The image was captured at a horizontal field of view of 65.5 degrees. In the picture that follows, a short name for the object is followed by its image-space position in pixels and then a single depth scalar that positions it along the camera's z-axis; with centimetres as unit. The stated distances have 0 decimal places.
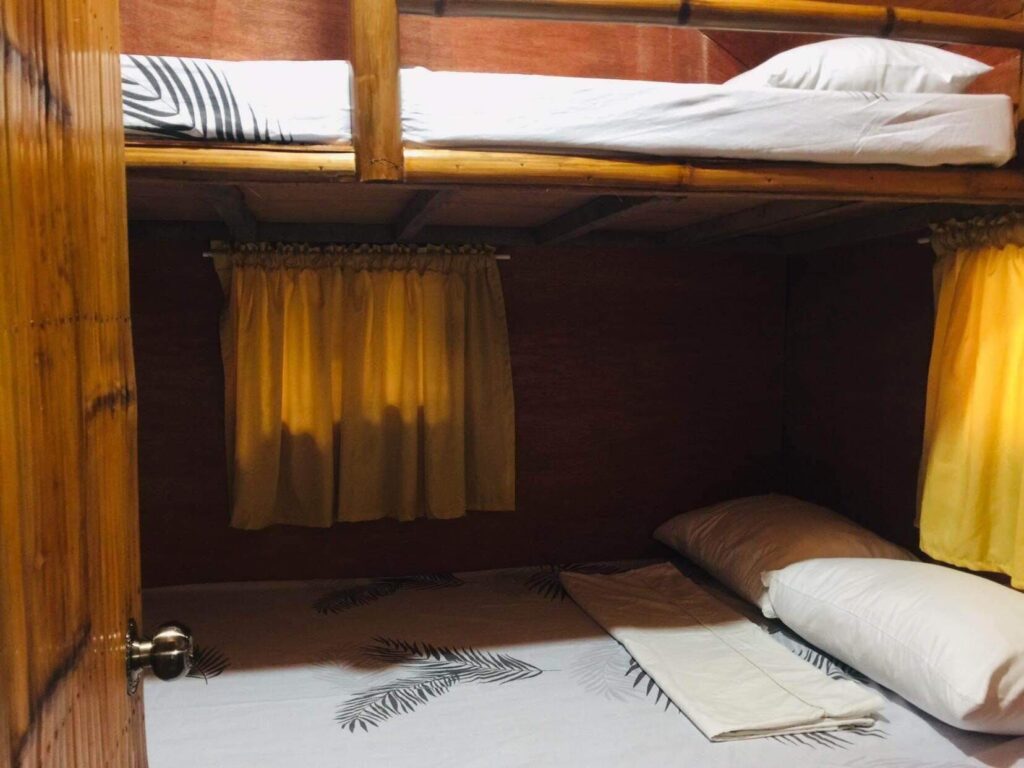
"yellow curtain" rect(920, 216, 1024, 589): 184
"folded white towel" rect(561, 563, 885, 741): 167
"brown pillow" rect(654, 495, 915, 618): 221
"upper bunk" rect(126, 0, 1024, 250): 136
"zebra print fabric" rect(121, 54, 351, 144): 131
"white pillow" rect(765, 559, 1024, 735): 152
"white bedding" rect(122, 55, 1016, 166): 133
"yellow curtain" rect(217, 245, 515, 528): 243
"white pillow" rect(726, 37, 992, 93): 159
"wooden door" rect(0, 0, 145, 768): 49
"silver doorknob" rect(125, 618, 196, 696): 85
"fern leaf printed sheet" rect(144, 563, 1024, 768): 156
